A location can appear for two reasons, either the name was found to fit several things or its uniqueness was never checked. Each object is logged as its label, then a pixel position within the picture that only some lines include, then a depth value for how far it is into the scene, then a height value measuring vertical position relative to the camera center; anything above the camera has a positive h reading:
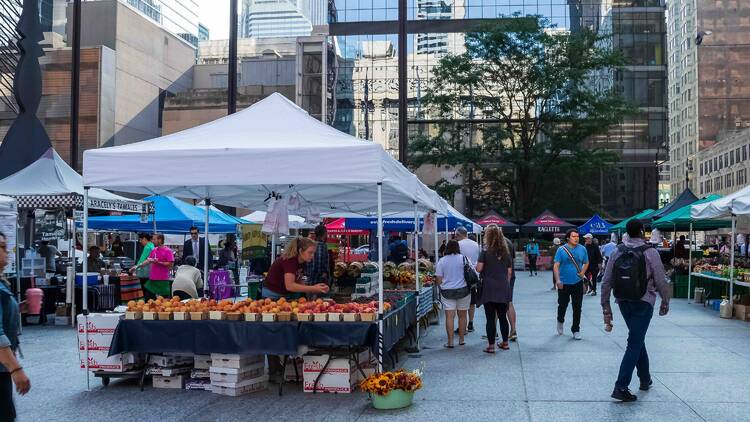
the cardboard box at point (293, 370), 8.66 -1.66
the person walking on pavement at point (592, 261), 22.58 -1.03
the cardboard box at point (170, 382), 8.50 -1.74
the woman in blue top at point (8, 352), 4.31 -0.73
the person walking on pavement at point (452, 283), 11.38 -0.85
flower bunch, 7.37 -1.54
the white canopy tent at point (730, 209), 14.58 +0.37
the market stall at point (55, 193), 14.96 +0.72
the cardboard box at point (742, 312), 15.30 -1.77
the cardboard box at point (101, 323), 8.61 -1.09
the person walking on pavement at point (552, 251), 38.37 -1.24
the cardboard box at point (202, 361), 8.45 -1.50
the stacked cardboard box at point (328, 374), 8.18 -1.60
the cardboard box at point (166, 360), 8.49 -1.51
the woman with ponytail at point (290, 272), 8.94 -0.55
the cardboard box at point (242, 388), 8.07 -1.75
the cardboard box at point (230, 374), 8.07 -1.59
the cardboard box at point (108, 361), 8.48 -1.51
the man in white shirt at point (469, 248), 13.36 -0.37
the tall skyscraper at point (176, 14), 100.94 +31.18
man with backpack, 7.50 -0.62
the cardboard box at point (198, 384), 8.38 -1.75
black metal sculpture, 20.48 +3.65
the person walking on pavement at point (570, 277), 12.34 -0.83
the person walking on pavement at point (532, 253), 35.84 -1.23
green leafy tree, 42.41 +7.26
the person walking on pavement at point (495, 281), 11.03 -0.78
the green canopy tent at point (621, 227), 31.60 +0.01
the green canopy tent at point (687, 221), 20.73 +0.15
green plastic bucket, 7.39 -1.71
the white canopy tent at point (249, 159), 8.10 +0.77
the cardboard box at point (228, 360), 8.06 -1.43
